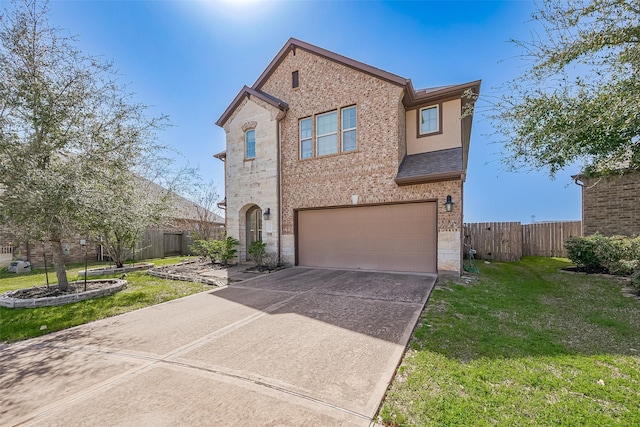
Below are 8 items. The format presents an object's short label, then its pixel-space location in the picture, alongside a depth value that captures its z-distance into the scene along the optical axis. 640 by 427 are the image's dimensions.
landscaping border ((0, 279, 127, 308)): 6.38
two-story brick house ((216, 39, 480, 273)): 9.44
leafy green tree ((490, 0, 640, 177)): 5.86
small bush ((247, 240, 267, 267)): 11.45
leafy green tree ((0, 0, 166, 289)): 5.93
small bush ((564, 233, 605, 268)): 8.91
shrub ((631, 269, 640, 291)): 6.40
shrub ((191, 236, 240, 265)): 12.32
